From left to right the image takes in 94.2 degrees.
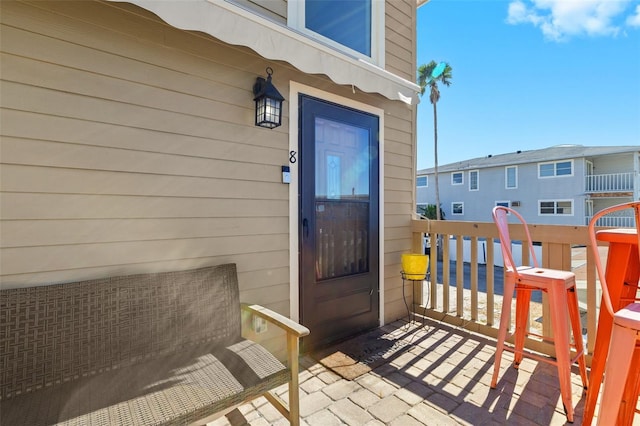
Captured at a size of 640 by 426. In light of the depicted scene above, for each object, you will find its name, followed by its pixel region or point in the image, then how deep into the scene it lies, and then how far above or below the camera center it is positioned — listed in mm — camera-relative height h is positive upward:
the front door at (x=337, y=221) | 2682 -90
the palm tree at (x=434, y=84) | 18225 +8131
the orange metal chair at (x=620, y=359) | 1066 -537
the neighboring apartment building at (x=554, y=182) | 14711 +1629
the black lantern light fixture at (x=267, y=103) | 2266 +840
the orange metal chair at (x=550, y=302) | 1762 -617
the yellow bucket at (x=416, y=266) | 3221 -583
